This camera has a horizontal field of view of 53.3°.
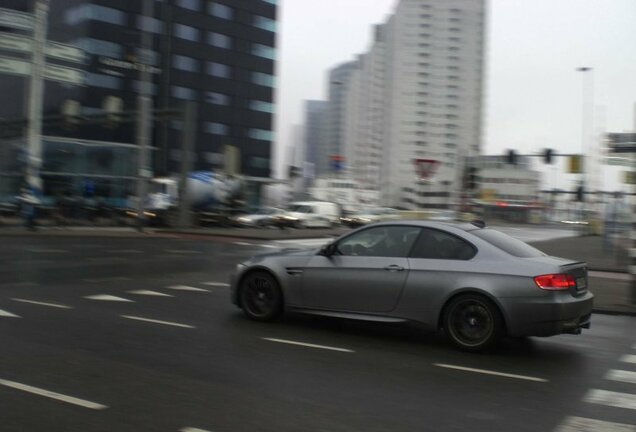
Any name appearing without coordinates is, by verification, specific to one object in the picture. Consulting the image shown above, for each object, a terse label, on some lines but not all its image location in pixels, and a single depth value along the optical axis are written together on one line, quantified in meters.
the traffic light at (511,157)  31.05
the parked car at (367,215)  42.88
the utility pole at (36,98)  23.41
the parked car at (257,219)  35.73
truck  33.00
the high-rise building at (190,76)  58.50
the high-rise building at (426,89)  146.50
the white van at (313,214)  38.97
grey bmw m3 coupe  6.56
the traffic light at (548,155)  31.52
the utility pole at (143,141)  26.30
